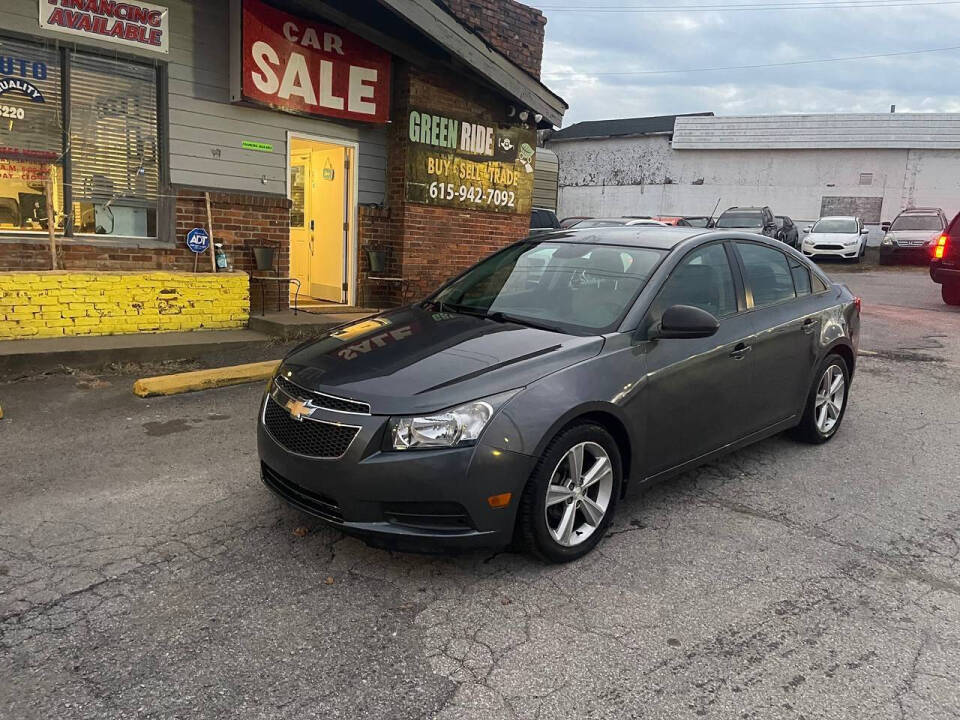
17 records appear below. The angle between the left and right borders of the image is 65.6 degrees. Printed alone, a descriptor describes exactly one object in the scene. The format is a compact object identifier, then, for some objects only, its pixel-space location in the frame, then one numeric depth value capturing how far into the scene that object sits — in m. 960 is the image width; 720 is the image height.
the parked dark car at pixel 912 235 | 22.31
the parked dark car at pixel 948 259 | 12.23
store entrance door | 10.51
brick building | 7.88
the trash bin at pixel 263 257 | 9.28
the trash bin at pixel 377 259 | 10.65
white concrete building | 27.14
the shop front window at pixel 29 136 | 7.60
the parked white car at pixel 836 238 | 22.94
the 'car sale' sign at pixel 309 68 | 8.77
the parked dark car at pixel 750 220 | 21.09
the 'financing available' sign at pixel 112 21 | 7.68
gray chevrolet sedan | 3.18
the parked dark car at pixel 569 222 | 21.16
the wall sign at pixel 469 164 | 10.58
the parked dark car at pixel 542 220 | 18.39
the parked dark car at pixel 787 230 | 22.69
